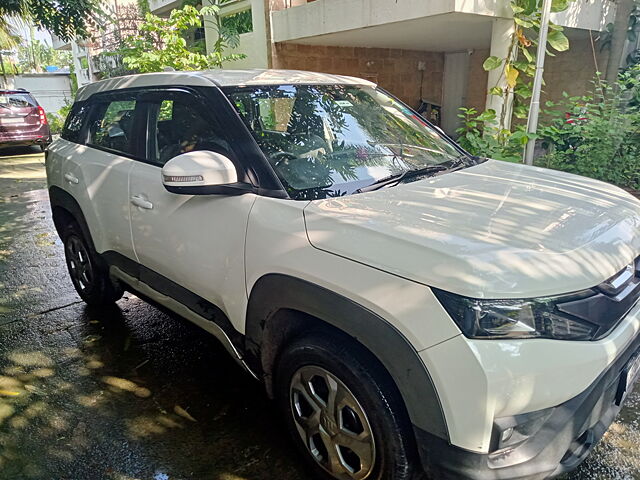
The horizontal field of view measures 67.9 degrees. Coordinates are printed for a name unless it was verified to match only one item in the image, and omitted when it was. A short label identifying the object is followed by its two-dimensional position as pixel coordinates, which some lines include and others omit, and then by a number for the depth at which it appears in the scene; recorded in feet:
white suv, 5.09
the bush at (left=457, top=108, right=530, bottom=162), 18.38
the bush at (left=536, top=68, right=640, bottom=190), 17.61
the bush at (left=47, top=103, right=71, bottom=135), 64.23
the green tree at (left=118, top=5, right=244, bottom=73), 29.27
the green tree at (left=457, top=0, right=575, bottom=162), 18.71
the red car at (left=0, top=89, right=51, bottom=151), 40.81
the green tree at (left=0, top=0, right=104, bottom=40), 22.97
